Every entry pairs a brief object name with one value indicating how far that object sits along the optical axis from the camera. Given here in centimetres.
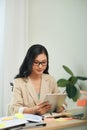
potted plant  412
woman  246
